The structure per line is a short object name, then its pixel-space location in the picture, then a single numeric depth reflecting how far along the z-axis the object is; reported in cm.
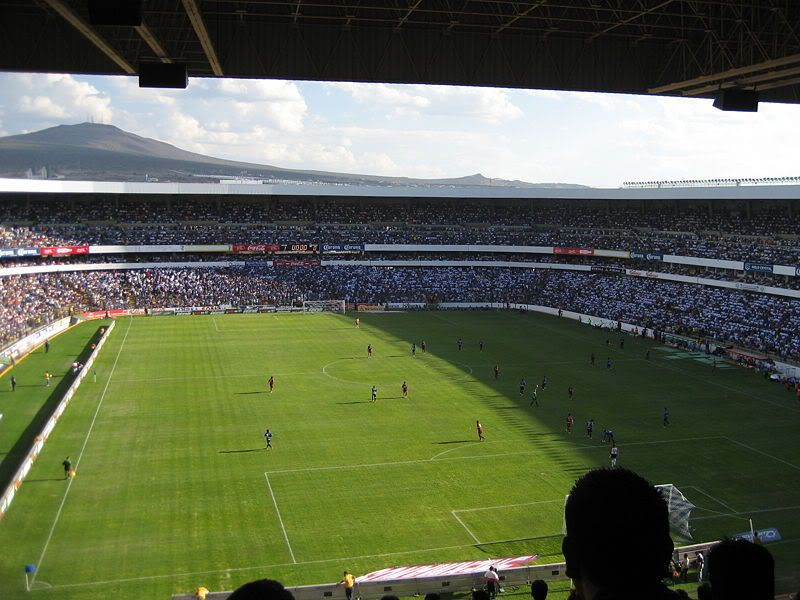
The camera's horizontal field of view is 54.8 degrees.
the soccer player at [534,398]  4214
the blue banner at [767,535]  2359
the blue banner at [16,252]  6928
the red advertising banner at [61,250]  7516
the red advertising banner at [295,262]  9050
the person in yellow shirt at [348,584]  1912
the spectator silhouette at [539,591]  915
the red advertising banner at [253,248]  8844
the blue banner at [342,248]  9062
